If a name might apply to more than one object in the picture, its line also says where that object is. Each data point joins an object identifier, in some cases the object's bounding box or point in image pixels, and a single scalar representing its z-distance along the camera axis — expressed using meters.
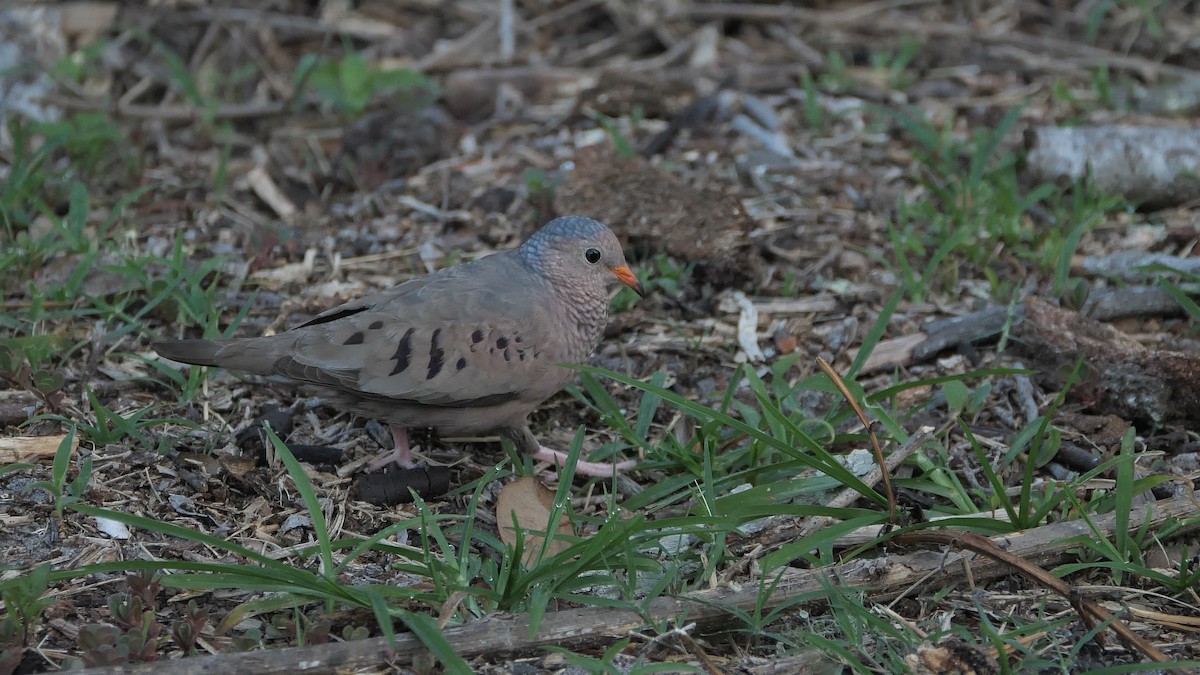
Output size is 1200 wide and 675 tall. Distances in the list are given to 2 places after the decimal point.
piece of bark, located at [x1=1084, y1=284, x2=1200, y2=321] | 8.50
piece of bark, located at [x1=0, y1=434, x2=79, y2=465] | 6.84
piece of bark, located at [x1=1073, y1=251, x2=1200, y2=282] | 8.78
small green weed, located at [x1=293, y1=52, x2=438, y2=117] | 11.60
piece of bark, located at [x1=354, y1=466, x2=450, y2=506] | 7.05
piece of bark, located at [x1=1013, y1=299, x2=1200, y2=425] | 7.43
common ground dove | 7.02
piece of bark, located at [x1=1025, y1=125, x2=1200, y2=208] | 10.01
